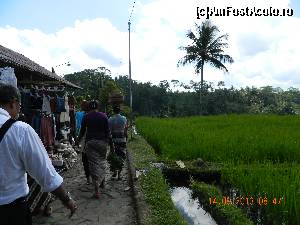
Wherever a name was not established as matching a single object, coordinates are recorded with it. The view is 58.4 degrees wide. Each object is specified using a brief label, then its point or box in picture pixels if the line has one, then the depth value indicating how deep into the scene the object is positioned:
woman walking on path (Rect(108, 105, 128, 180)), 4.95
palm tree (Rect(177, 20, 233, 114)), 22.05
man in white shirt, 1.47
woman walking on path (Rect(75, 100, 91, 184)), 4.37
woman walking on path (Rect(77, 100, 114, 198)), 4.22
